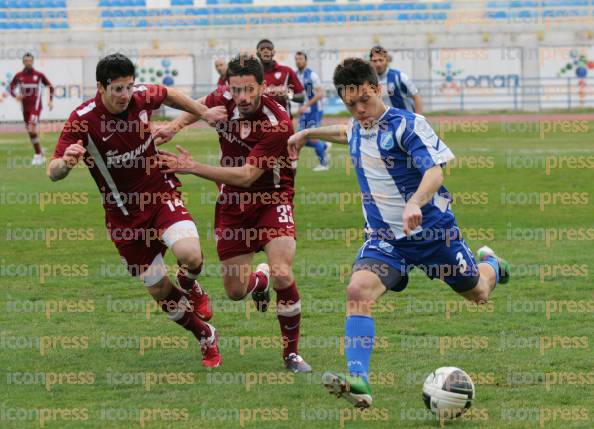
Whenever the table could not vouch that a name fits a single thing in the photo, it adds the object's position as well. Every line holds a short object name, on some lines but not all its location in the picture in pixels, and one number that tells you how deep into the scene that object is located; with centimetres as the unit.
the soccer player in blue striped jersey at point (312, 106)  4297
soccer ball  1196
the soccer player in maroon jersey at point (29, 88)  5071
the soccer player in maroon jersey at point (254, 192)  1448
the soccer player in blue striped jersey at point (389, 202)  1227
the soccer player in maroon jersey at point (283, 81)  3632
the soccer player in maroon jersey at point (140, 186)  1461
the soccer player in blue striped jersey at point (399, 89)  3344
